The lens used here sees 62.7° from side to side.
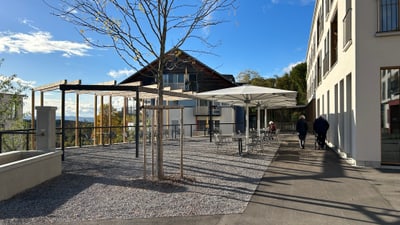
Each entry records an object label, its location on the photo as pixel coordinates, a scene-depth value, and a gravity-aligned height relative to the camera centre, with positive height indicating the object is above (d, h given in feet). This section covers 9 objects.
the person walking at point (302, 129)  46.91 -1.19
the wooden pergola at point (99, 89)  34.56 +3.88
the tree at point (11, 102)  50.49 +2.91
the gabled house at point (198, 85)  122.21 +13.63
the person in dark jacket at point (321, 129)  44.04 -1.13
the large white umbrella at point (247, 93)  34.48 +2.93
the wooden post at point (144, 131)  23.18 -0.78
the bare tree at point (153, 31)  23.07 +6.26
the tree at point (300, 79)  162.81 +21.50
